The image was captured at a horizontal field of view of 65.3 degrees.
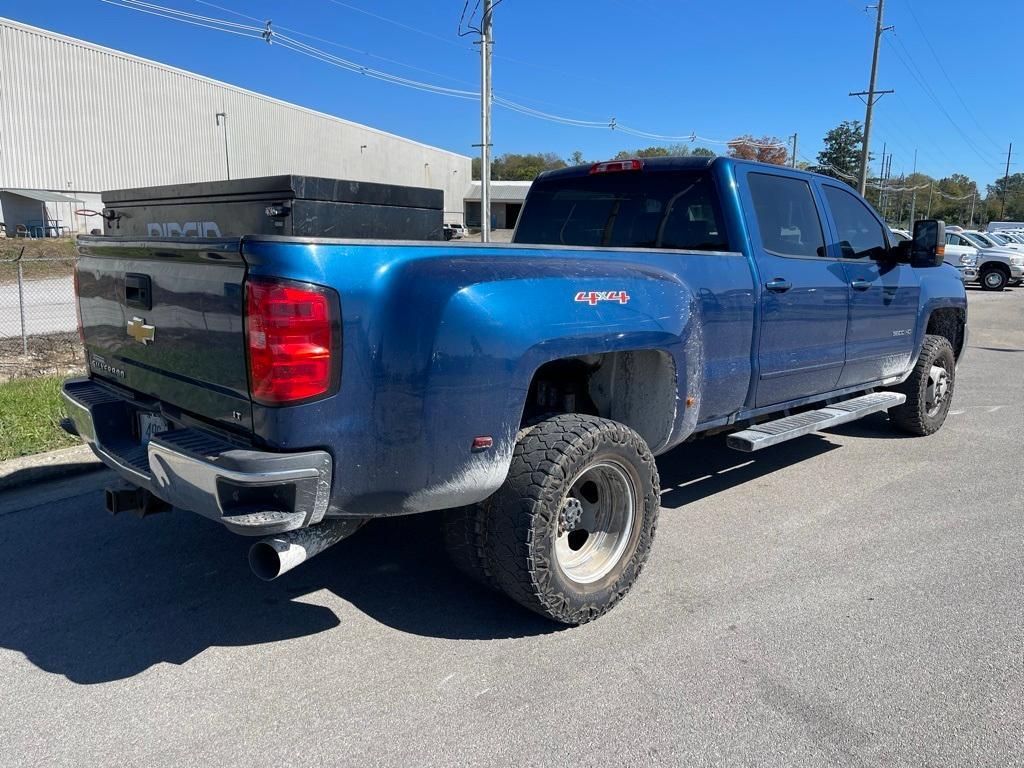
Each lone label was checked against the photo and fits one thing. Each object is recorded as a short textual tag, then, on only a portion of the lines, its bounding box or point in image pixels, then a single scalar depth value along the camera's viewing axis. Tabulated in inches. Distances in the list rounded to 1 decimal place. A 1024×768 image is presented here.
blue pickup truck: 108.1
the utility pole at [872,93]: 1453.0
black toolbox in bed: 113.6
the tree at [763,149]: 2760.8
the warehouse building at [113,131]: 1546.5
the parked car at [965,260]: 1042.3
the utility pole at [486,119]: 823.7
